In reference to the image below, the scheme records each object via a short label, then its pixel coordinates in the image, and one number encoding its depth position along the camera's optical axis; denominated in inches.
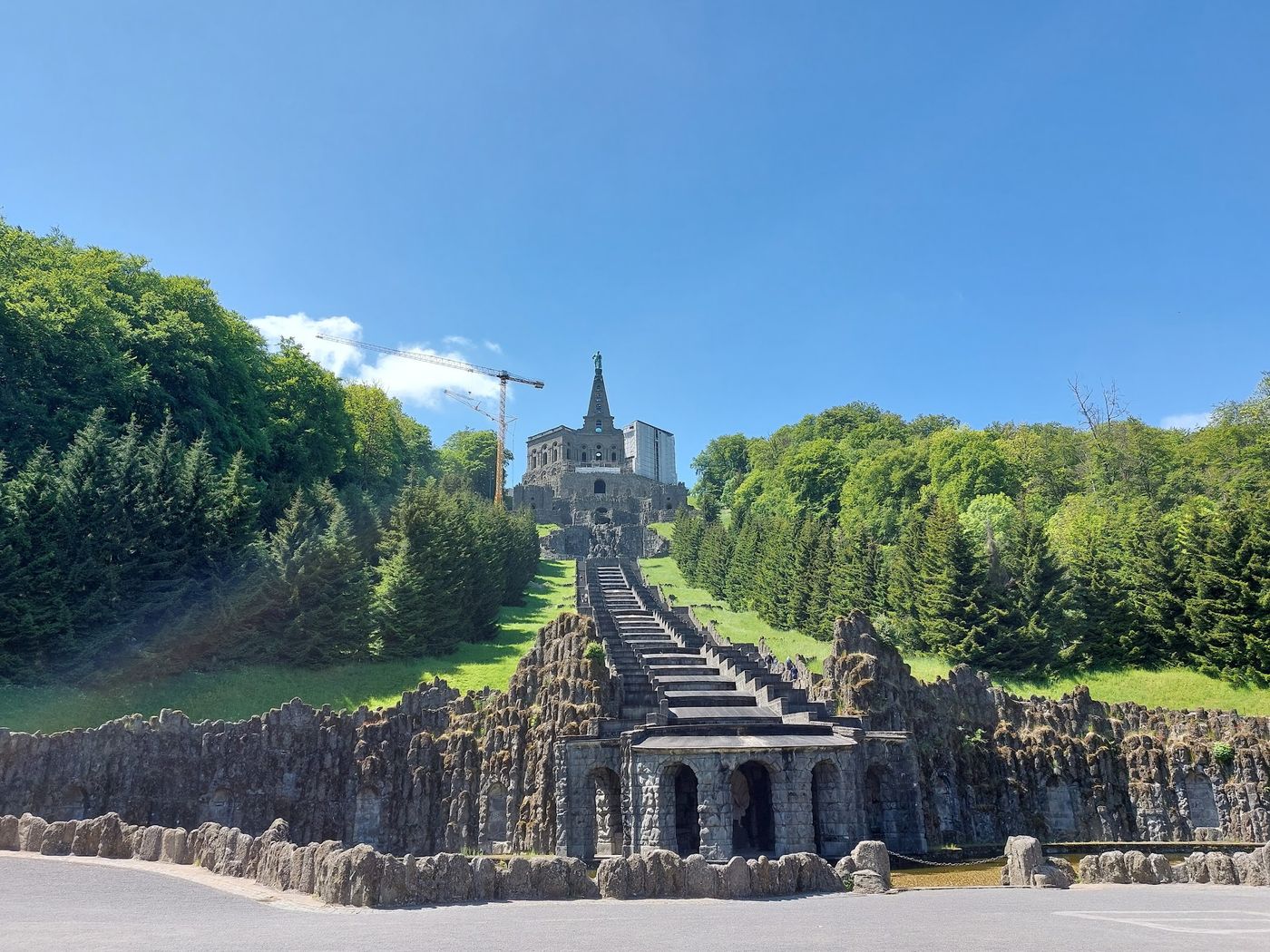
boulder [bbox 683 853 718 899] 697.6
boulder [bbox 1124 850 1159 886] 774.5
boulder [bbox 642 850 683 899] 695.7
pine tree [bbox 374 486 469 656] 1755.7
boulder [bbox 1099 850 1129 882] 780.0
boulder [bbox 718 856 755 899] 700.0
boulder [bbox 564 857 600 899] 690.8
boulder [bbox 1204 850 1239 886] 756.0
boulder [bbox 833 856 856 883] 757.9
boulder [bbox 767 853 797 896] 718.5
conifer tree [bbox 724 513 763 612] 2672.2
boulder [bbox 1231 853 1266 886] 742.5
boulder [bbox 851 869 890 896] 745.0
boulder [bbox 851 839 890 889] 777.6
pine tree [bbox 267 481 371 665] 1660.9
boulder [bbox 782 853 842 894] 737.0
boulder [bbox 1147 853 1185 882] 775.1
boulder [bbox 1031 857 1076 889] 776.9
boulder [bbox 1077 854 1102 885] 790.5
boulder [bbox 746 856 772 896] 711.7
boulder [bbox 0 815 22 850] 829.8
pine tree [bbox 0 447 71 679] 1333.7
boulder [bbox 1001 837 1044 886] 796.0
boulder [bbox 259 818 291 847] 721.0
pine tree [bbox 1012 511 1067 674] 1737.2
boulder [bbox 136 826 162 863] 788.0
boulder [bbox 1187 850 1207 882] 764.6
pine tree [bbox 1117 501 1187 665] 1727.4
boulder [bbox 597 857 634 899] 687.7
